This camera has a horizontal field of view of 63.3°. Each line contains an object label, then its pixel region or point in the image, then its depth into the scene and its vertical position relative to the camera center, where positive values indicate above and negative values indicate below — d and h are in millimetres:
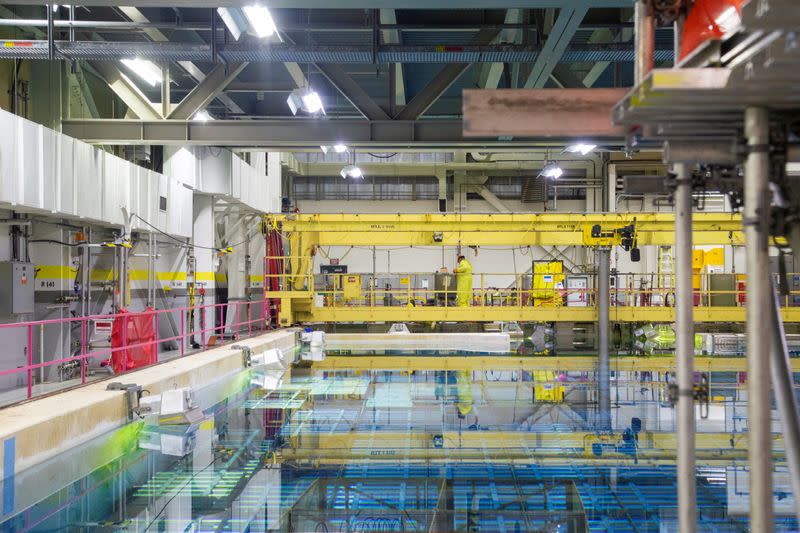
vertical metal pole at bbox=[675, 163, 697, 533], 3062 -352
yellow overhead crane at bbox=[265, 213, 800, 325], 17625 +1183
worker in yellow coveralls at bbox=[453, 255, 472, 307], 18875 -182
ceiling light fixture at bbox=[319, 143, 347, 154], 13312 +2998
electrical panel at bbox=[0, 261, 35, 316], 10219 -84
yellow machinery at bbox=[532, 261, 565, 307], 20250 -132
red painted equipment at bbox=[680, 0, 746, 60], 2795 +1165
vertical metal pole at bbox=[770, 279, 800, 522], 3082 -582
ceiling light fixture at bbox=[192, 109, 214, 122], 14062 +3614
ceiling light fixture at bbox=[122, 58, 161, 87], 11677 +3917
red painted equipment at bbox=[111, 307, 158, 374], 10750 -988
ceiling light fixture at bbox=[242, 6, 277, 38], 7957 +3277
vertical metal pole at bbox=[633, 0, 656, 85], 3156 +1151
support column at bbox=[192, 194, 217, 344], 16203 +707
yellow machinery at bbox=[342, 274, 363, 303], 19288 -279
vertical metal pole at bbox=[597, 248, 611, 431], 16750 -507
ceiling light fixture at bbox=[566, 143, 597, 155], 13941 +2957
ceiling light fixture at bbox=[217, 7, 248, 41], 8055 +3343
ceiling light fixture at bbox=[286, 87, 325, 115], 11828 +3325
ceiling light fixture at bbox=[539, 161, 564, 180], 20844 +3467
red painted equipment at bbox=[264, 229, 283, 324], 20219 +573
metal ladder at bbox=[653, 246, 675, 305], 25098 +665
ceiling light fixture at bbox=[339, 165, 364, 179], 19981 +3359
